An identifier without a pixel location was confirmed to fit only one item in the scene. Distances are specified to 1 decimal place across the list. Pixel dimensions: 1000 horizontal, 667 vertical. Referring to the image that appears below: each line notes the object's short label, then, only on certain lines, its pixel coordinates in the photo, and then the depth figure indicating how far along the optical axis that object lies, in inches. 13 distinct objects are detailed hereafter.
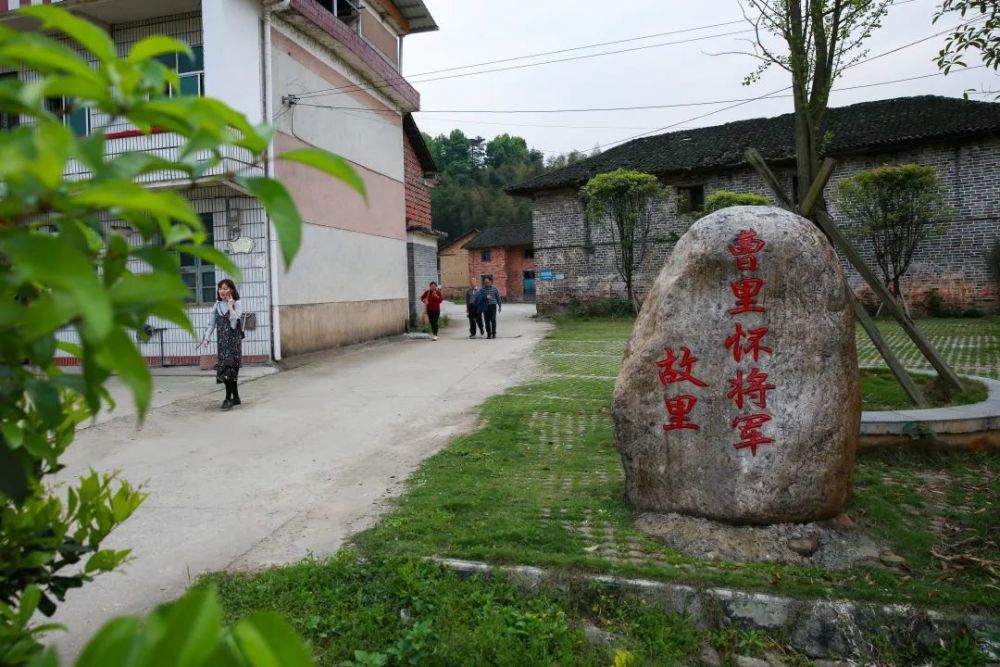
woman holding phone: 331.0
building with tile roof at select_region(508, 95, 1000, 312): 723.4
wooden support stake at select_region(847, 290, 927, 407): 261.0
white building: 437.7
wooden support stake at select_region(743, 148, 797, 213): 271.8
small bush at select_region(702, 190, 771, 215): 698.2
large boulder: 162.2
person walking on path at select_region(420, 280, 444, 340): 652.1
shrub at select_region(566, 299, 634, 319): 919.7
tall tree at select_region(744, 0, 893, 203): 275.9
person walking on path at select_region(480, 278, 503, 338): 655.8
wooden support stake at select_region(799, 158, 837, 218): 249.8
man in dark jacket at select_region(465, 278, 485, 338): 671.1
